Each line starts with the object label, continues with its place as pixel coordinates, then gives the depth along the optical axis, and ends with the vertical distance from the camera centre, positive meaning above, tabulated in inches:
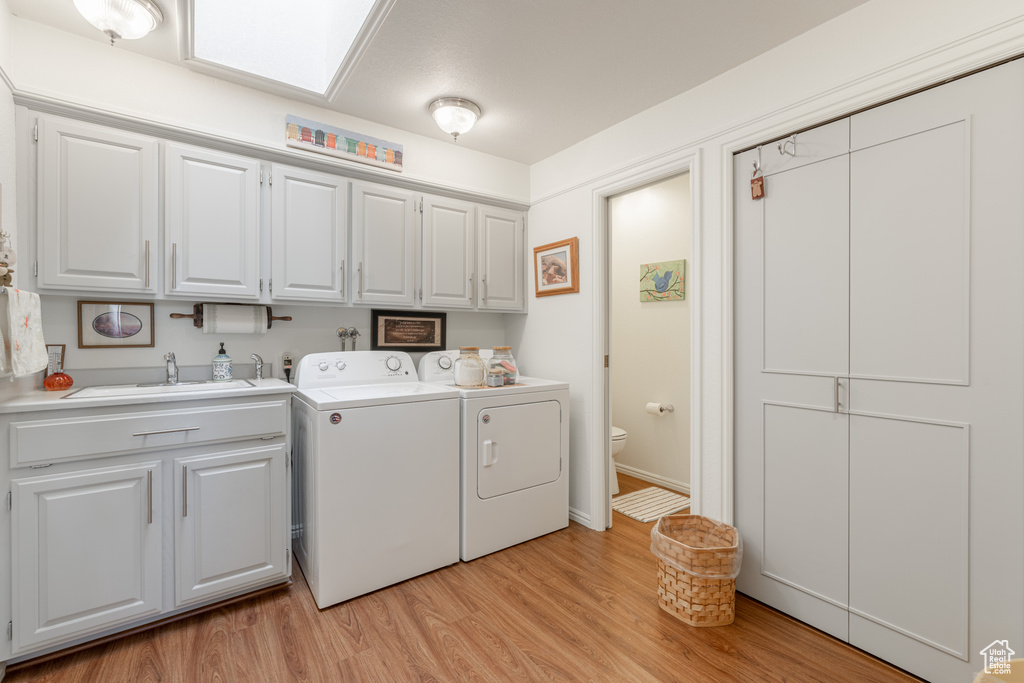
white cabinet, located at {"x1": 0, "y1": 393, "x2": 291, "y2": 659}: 64.4 -27.1
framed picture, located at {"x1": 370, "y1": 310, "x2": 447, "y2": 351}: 115.7 +1.9
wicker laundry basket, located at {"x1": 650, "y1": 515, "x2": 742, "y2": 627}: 74.3 -39.6
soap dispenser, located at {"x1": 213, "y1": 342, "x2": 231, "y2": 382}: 94.0 -6.1
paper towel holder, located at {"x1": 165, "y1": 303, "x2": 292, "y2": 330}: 93.6 +4.5
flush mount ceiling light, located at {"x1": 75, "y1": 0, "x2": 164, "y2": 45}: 65.6 +47.1
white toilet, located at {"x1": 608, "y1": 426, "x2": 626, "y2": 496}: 135.5 -30.7
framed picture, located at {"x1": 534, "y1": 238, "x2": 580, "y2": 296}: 116.3 +18.8
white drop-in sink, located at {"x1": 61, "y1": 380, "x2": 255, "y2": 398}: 74.5 -8.9
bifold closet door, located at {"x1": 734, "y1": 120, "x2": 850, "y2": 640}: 71.6 -6.6
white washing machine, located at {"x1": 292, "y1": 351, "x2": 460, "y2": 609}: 80.4 -26.7
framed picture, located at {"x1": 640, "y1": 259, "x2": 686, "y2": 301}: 140.4 +18.2
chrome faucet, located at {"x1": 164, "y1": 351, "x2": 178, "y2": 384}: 89.4 -6.0
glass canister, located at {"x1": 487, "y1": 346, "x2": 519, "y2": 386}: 105.0 -6.7
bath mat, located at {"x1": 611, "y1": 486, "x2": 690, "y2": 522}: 121.8 -46.2
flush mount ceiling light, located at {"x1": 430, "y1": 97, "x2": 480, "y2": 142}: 96.1 +47.5
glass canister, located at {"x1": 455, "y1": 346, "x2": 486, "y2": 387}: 102.6 -6.7
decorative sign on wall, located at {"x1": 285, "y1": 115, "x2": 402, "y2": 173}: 95.0 +42.5
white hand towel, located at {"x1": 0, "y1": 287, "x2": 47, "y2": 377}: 57.7 +0.6
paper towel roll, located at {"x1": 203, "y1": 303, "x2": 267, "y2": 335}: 92.4 +3.8
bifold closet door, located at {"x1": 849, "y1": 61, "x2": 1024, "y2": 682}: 56.5 -4.7
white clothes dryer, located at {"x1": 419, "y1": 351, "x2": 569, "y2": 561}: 97.3 -28.0
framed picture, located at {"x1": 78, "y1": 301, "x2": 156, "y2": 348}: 84.6 +2.4
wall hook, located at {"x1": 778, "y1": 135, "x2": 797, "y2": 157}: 76.6 +32.5
